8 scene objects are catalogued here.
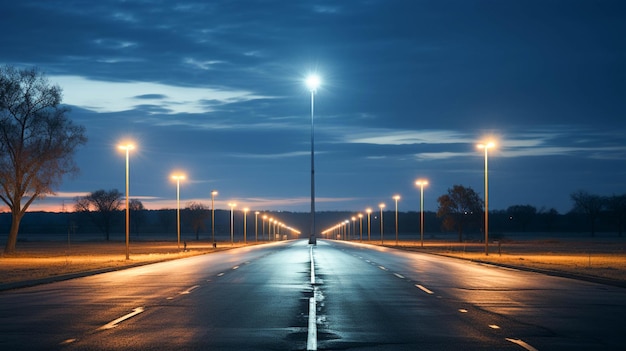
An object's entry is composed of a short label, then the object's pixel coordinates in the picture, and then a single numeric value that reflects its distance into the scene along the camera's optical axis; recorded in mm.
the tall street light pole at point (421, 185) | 90681
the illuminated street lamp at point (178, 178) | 74812
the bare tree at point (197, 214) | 185250
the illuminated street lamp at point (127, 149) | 50000
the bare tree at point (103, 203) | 173250
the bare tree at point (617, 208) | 176875
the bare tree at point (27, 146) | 63438
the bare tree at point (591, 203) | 192375
